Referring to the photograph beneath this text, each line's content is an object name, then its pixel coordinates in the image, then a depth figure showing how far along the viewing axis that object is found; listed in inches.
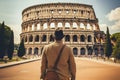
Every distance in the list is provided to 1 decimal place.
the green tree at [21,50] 684.9
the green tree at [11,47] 559.7
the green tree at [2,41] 507.5
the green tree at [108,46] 688.9
